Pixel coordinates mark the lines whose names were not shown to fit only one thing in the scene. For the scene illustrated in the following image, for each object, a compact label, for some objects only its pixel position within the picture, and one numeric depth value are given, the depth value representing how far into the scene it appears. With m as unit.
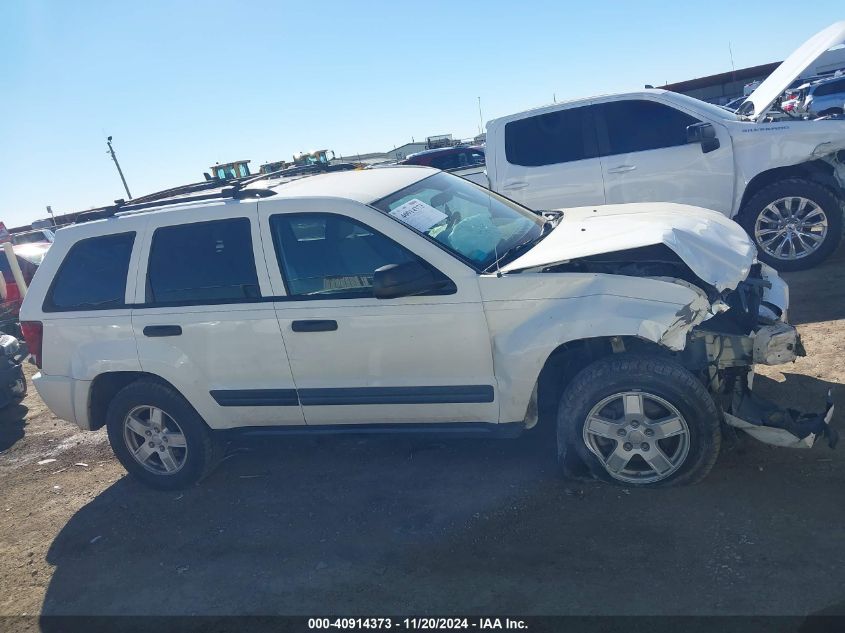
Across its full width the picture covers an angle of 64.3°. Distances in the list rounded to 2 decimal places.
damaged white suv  3.62
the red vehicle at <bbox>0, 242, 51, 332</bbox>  11.94
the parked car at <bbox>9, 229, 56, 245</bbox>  14.52
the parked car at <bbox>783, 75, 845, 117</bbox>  17.47
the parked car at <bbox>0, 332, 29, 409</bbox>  7.38
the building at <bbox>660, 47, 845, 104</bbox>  27.54
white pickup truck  6.73
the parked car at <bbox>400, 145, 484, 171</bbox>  14.39
